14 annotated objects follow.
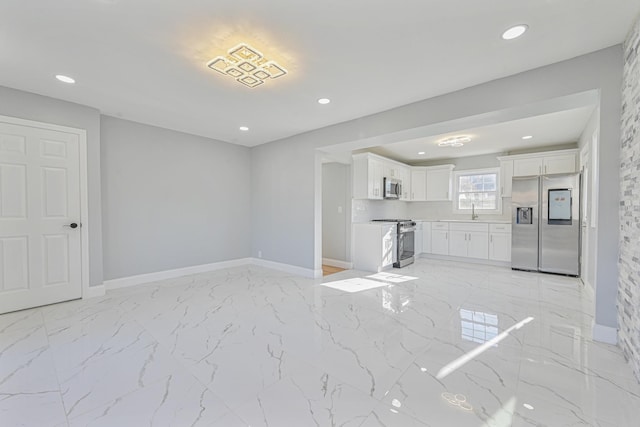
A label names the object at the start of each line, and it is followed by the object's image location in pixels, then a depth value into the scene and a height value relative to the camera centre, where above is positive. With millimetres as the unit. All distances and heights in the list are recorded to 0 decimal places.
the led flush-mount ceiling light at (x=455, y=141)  5004 +1298
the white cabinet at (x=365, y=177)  5461 +665
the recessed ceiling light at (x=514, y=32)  2084 +1396
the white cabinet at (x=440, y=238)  6426 -684
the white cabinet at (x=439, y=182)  6750 +682
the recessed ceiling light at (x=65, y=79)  2855 +1388
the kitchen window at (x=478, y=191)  6426 +442
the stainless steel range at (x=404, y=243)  5660 -723
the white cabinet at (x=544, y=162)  5215 +946
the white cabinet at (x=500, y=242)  5621 -684
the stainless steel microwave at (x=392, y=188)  5914 +480
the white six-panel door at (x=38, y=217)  3141 -106
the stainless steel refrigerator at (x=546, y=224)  4852 -265
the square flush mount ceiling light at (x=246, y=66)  2391 +1354
